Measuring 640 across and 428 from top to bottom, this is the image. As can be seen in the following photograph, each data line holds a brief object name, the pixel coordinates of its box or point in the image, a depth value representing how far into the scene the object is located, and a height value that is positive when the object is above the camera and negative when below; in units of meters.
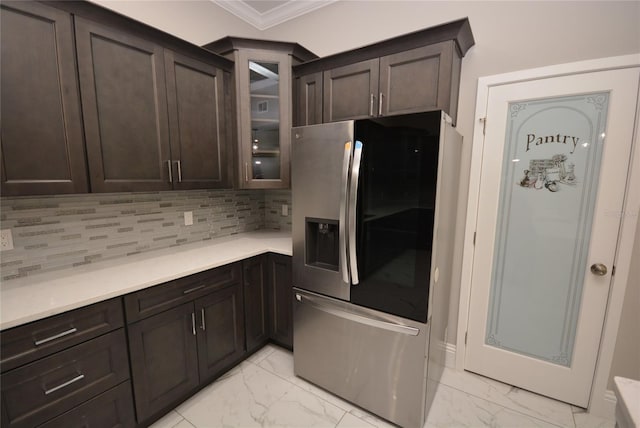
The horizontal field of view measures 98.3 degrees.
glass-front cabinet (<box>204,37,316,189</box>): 2.11 +0.54
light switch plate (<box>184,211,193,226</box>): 2.30 -0.37
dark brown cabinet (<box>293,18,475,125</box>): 1.69 +0.68
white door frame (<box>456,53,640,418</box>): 1.55 -0.25
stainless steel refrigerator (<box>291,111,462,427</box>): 1.45 -0.43
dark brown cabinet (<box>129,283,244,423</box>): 1.52 -1.08
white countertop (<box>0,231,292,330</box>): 1.19 -0.58
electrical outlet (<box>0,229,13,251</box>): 1.44 -0.36
